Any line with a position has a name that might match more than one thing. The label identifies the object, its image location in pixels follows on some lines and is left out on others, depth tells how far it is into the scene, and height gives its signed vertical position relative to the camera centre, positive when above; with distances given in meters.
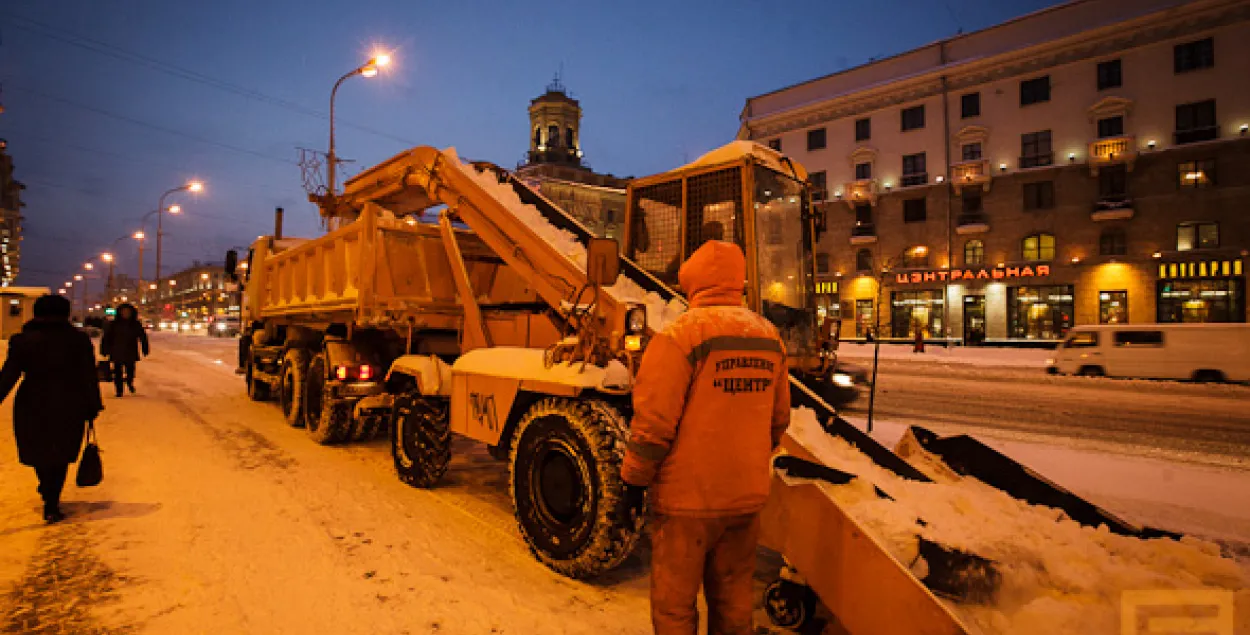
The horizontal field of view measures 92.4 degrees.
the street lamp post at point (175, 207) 23.98 +6.10
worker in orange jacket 2.45 -0.50
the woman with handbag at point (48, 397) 4.70 -0.52
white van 16.34 -0.52
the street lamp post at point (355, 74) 13.62 +6.16
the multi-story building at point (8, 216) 80.81 +16.46
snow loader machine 2.94 -0.12
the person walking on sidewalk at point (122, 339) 12.00 -0.14
